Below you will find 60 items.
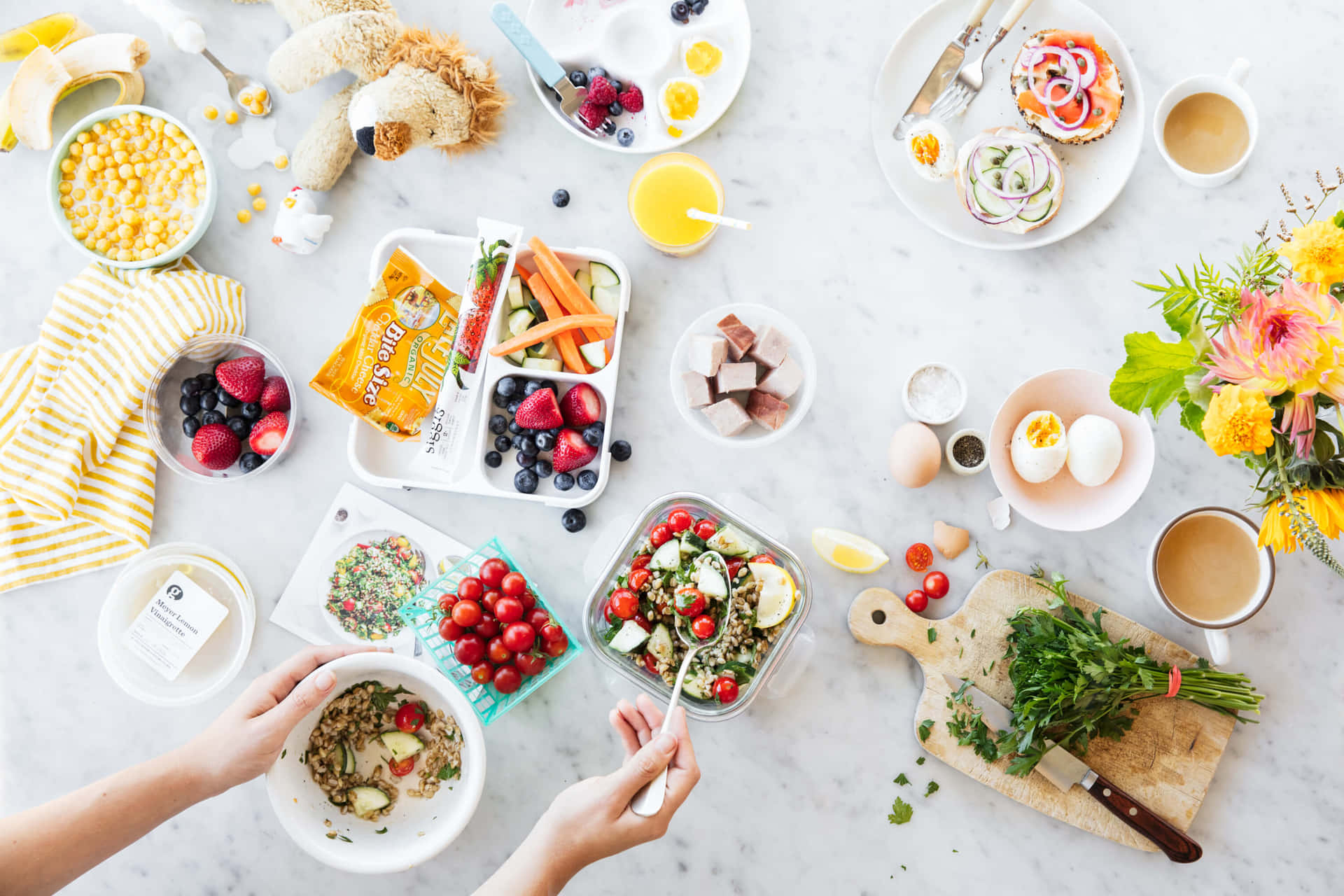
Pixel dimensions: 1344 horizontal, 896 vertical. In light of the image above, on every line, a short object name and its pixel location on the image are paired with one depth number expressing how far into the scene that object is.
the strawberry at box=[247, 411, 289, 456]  1.74
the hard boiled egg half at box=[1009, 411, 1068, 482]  1.54
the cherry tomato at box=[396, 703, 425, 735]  1.60
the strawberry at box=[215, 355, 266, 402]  1.72
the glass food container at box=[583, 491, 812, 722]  1.56
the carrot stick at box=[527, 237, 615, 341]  1.64
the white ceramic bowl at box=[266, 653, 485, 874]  1.44
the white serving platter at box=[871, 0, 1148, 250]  1.63
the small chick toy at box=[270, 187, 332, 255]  1.73
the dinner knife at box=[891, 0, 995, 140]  1.62
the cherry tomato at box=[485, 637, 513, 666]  1.58
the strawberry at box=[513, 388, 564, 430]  1.62
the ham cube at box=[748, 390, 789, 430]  1.65
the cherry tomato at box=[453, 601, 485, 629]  1.56
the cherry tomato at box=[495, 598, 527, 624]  1.57
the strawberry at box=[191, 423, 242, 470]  1.71
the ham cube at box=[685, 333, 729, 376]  1.63
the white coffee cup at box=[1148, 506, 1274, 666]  1.51
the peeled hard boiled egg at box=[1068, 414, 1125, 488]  1.52
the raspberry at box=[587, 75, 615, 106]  1.67
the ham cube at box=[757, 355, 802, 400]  1.65
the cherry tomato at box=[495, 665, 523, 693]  1.58
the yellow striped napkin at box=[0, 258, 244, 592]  1.69
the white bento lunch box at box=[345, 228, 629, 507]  1.66
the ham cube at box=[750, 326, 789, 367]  1.66
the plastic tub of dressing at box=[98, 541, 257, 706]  1.75
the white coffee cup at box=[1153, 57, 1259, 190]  1.55
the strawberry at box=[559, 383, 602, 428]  1.66
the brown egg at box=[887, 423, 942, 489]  1.62
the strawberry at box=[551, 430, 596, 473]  1.65
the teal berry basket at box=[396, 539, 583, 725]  1.63
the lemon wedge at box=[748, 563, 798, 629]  1.54
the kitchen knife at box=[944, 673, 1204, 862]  1.59
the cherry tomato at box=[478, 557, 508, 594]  1.61
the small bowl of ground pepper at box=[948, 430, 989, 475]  1.67
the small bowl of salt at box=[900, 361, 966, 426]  1.67
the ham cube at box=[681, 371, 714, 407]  1.66
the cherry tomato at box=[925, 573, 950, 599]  1.68
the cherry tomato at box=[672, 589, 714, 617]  1.48
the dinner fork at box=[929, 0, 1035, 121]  1.64
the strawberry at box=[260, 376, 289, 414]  1.75
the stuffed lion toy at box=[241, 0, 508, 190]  1.59
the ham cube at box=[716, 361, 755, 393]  1.64
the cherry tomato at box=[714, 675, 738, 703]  1.53
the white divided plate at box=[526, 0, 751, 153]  1.71
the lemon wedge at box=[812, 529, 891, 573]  1.66
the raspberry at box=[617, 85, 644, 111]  1.71
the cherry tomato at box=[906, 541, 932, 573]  1.70
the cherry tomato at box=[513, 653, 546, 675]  1.58
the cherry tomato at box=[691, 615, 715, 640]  1.48
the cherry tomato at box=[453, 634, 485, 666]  1.56
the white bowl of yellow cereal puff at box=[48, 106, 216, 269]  1.74
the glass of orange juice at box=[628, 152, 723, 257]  1.69
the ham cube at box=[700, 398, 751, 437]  1.63
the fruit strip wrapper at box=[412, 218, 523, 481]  1.61
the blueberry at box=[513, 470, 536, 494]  1.67
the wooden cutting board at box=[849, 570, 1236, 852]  1.64
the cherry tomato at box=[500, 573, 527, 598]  1.60
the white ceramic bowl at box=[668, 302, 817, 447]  1.67
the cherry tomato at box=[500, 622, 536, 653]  1.56
